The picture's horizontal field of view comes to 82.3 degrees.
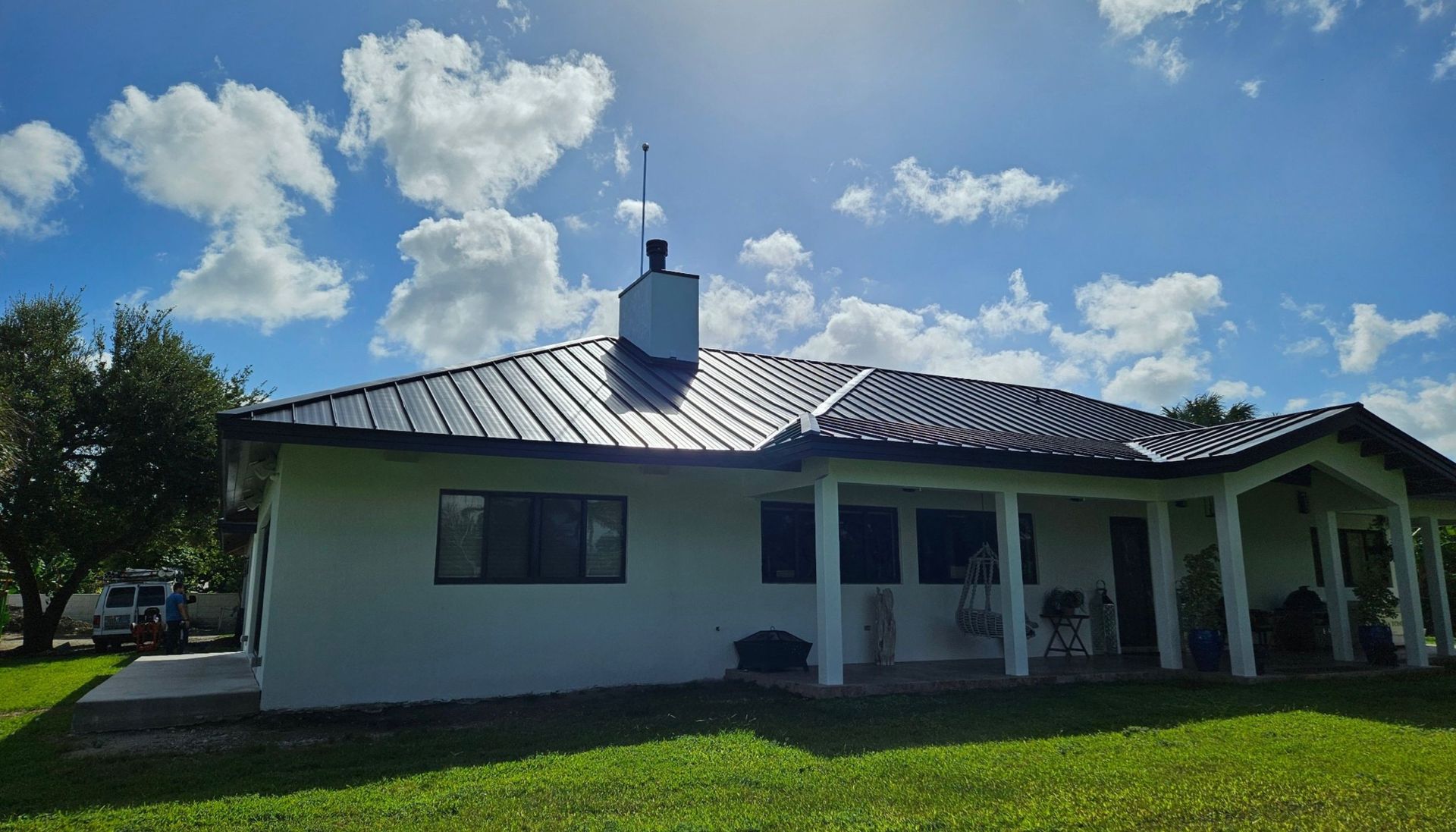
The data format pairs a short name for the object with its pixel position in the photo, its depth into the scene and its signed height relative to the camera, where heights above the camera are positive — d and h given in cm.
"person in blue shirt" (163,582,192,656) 1720 -109
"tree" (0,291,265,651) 1902 +293
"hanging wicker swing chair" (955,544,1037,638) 1122 -59
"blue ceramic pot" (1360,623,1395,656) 1173 -108
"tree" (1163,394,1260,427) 2981 +536
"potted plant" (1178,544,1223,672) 1059 -58
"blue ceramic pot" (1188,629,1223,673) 1055 -108
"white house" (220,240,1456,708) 872 +69
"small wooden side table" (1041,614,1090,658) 1274 -114
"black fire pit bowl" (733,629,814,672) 1044 -109
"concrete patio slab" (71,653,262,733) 776 -129
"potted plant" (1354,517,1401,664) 1173 -73
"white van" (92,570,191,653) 1969 -95
